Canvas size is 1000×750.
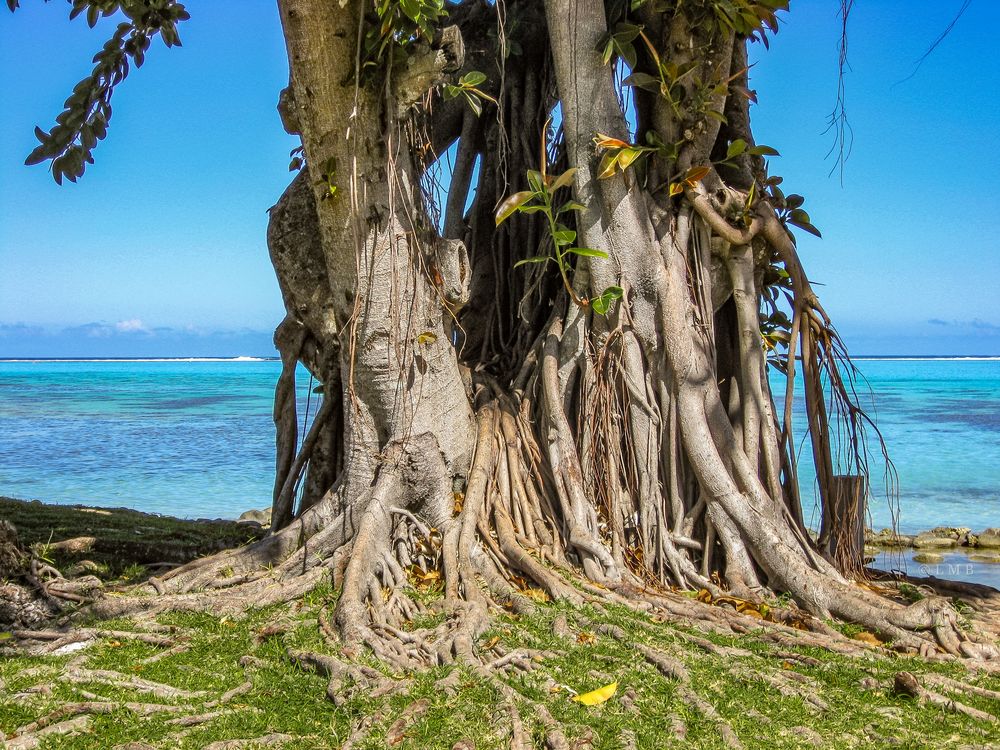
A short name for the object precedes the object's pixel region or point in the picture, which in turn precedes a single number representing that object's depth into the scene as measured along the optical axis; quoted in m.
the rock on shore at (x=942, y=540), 6.97
